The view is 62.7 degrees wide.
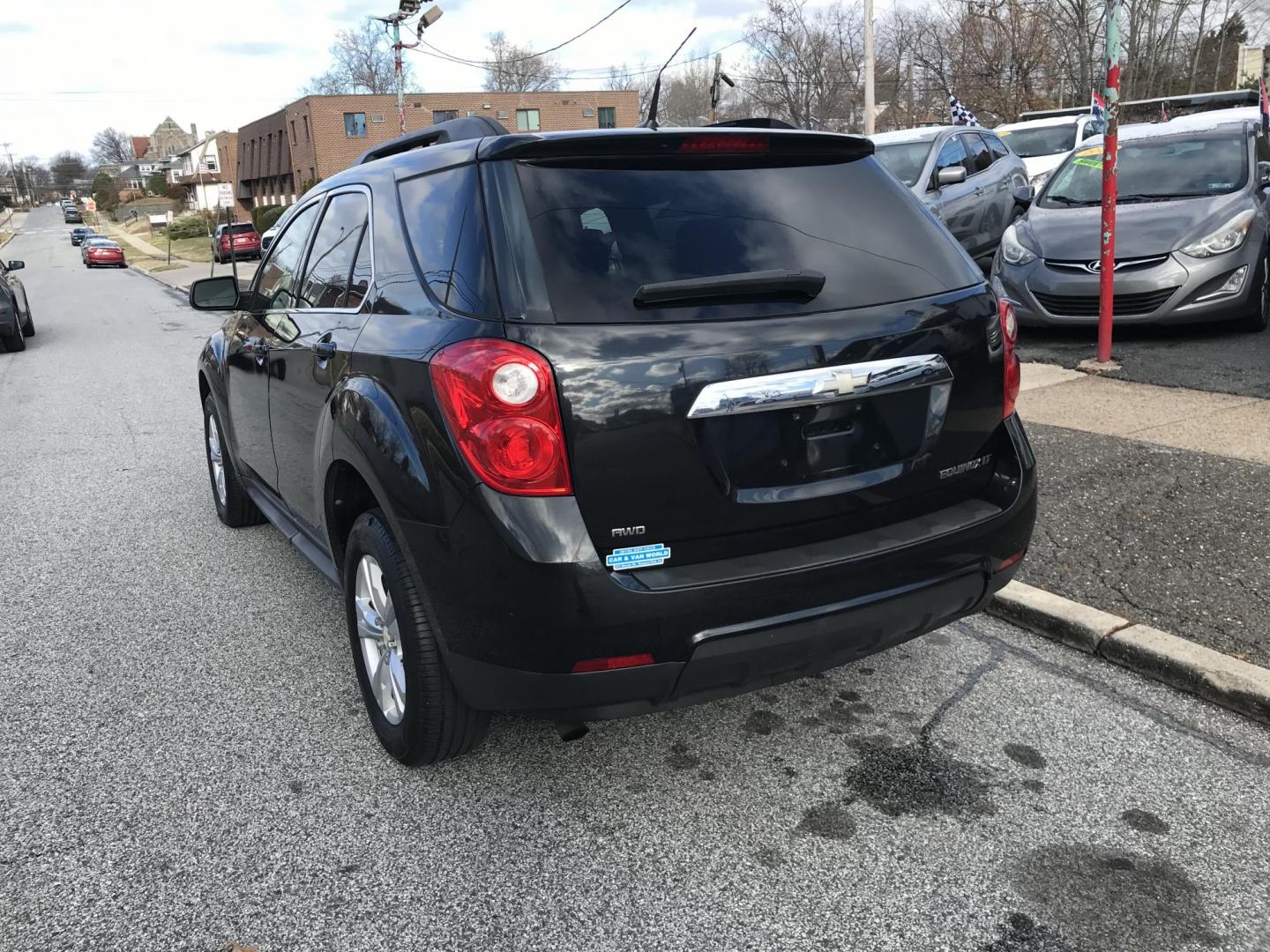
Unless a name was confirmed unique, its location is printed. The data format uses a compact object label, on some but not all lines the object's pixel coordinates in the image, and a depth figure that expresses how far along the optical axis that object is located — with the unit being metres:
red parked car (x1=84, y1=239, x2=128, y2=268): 50.38
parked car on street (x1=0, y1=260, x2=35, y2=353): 15.27
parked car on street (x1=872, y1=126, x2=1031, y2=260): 11.71
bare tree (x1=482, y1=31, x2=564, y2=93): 77.81
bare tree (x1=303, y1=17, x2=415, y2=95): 89.81
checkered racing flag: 17.03
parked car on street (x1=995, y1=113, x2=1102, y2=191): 17.12
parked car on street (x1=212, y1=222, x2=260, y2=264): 41.72
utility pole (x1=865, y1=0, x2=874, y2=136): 24.09
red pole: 6.98
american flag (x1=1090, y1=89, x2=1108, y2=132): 15.60
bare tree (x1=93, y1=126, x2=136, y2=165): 174.00
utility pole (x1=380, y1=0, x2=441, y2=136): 26.64
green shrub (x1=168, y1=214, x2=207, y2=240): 73.96
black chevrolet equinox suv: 2.50
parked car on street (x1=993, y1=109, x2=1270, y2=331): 8.14
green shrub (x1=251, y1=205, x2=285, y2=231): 62.41
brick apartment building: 61.50
